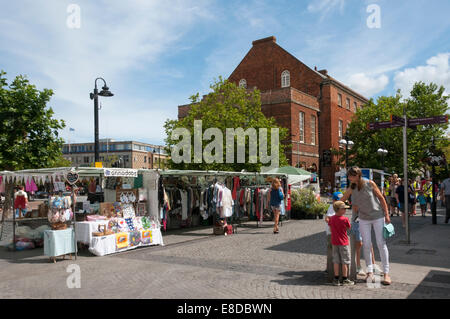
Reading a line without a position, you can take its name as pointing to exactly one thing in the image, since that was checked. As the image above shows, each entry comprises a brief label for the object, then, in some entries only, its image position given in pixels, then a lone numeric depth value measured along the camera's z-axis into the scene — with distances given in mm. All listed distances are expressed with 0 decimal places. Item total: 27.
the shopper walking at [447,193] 14113
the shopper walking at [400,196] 13859
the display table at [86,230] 9539
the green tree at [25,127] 15867
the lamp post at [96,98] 16141
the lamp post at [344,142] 26092
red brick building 38062
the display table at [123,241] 9312
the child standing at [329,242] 6285
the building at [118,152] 112250
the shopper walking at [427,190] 19047
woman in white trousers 6145
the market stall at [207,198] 12883
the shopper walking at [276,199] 13039
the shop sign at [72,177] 9055
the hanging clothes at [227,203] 12891
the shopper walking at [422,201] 17469
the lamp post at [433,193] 14261
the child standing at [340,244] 6055
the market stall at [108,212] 9047
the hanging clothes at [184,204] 14031
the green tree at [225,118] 28516
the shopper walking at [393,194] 15578
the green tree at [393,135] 34281
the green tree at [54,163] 17055
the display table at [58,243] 8555
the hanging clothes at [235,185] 14993
